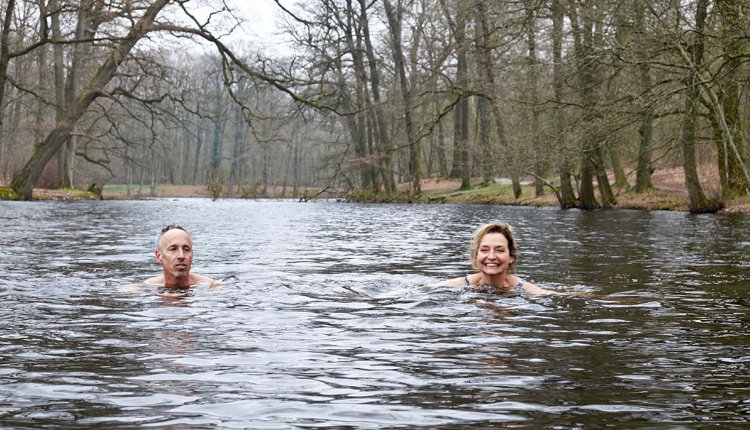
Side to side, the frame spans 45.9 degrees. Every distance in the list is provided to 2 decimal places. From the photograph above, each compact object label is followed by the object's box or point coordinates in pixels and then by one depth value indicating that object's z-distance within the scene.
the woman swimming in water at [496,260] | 8.81
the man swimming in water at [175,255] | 9.23
